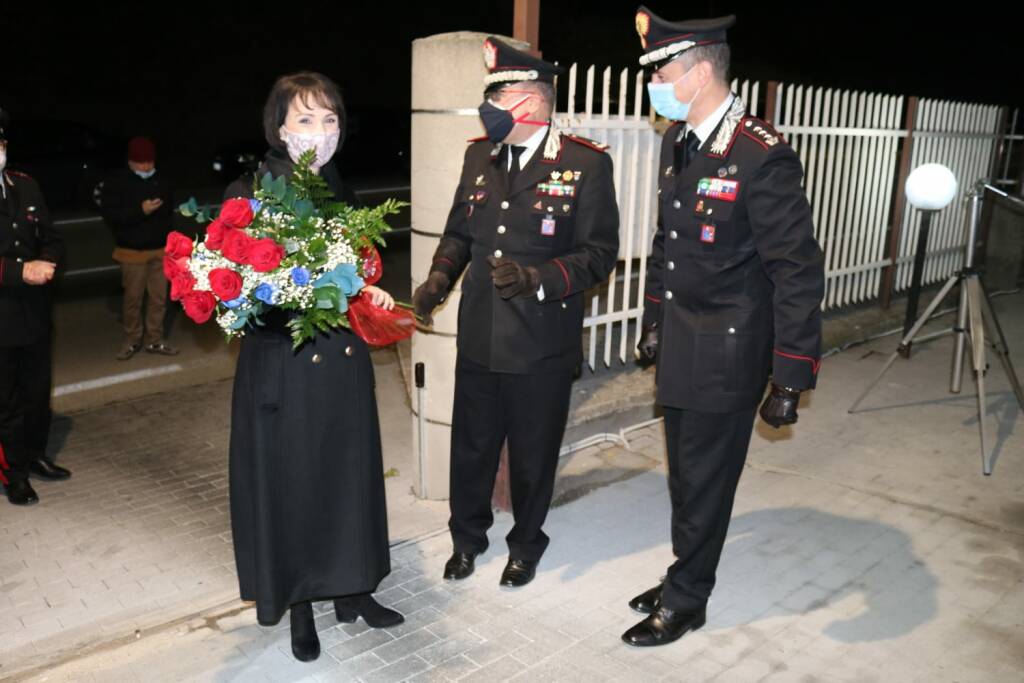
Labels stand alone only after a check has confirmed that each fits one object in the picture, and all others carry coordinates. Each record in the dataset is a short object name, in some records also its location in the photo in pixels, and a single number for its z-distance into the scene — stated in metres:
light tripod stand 5.60
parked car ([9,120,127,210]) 18.78
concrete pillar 4.18
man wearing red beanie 7.69
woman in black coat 3.23
